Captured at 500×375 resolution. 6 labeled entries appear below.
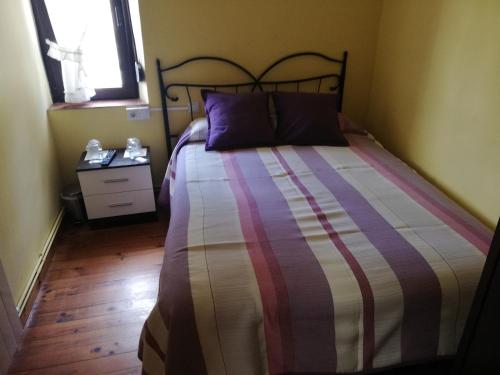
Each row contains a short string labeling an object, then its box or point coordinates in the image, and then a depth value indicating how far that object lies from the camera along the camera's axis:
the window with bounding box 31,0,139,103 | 2.38
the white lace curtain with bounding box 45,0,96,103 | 2.37
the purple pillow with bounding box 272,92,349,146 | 2.36
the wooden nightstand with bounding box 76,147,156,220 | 2.33
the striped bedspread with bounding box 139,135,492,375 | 1.08
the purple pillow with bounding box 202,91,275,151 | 2.28
